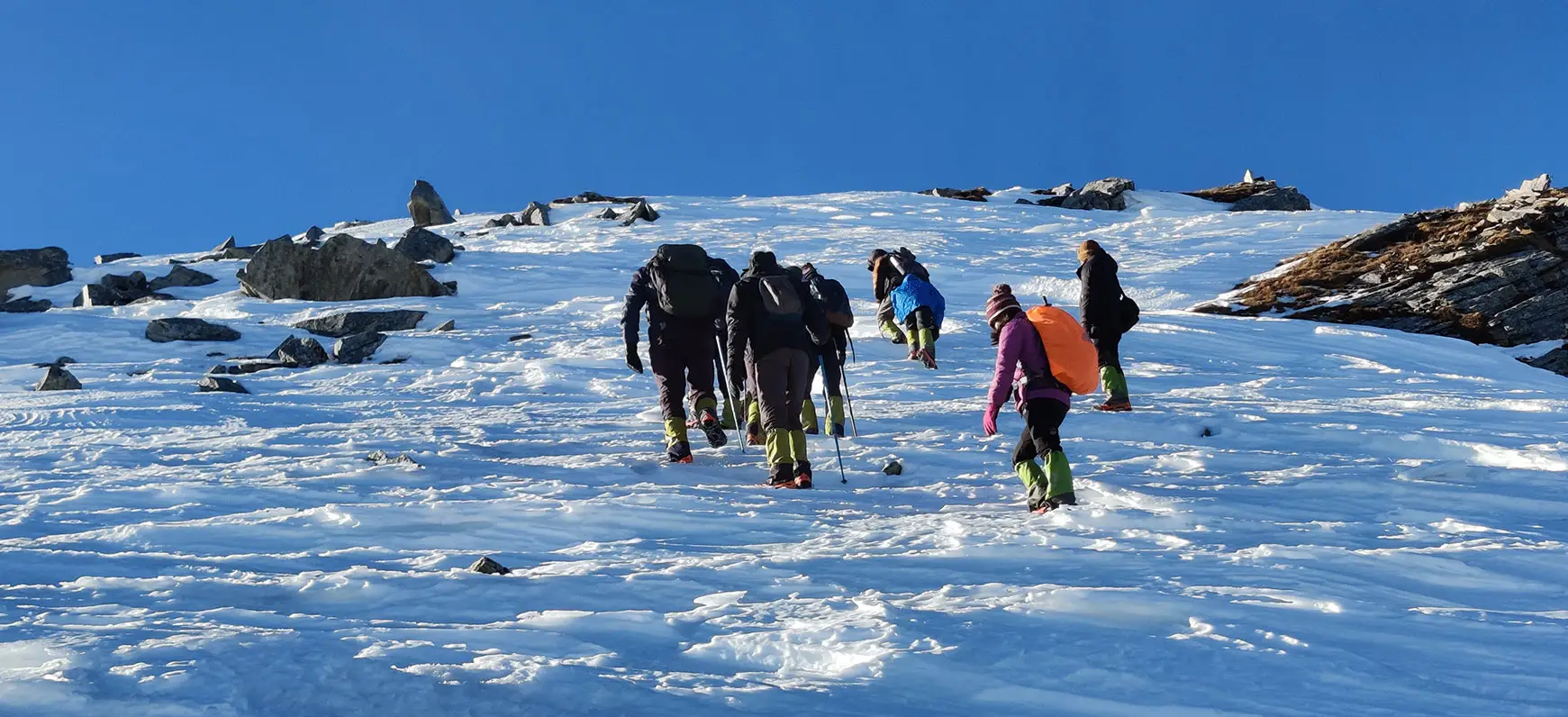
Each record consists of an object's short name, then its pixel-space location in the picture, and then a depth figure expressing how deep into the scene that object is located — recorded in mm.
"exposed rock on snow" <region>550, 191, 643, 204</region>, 56094
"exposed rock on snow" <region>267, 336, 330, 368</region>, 17781
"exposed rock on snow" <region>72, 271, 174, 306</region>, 27641
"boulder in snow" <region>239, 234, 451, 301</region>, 26844
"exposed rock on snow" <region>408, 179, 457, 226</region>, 50156
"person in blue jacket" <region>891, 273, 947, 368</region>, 16172
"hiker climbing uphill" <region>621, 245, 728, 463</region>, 9859
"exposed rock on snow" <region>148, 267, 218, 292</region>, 29519
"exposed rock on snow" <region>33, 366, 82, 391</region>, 14281
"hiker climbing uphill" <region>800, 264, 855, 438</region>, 10625
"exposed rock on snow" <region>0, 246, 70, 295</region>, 32406
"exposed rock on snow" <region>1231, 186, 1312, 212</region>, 50944
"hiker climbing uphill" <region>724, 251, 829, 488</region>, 8867
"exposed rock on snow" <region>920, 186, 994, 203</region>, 53031
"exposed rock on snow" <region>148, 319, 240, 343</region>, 20203
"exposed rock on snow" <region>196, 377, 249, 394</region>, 14539
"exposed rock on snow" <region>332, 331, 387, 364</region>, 18094
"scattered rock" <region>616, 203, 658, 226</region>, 43344
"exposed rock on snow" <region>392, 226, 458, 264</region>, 32594
